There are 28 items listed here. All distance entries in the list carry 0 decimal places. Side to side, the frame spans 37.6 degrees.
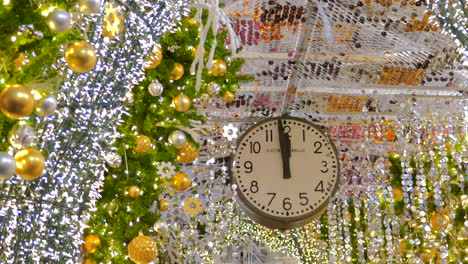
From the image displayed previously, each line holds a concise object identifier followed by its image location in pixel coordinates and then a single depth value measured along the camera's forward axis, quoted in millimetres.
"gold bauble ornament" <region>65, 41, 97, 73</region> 1494
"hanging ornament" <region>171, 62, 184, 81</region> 2781
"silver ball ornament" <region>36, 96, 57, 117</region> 1470
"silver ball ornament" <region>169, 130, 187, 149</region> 2754
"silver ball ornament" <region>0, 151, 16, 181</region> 1312
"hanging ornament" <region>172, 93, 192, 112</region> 2748
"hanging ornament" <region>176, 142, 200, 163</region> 2885
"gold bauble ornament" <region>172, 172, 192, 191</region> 2891
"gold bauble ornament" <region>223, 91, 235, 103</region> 3136
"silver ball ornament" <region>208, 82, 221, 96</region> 2984
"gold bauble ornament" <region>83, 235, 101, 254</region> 2269
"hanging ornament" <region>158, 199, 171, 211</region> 2924
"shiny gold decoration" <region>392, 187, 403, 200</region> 5828
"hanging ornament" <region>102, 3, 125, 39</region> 1785
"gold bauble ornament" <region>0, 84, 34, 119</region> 1319
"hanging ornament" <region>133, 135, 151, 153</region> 2580
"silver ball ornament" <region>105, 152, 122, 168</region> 2494
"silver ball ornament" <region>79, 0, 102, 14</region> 1546
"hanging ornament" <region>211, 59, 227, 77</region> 2849
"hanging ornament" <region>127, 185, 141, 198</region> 2561
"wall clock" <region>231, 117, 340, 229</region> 4086
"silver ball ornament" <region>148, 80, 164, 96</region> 2643
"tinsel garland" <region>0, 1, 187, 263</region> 1526
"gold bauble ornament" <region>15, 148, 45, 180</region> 1391
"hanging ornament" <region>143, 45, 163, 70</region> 2471
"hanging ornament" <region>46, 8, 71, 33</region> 1422
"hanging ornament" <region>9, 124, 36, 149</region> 1413
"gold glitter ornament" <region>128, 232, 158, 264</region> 2529
